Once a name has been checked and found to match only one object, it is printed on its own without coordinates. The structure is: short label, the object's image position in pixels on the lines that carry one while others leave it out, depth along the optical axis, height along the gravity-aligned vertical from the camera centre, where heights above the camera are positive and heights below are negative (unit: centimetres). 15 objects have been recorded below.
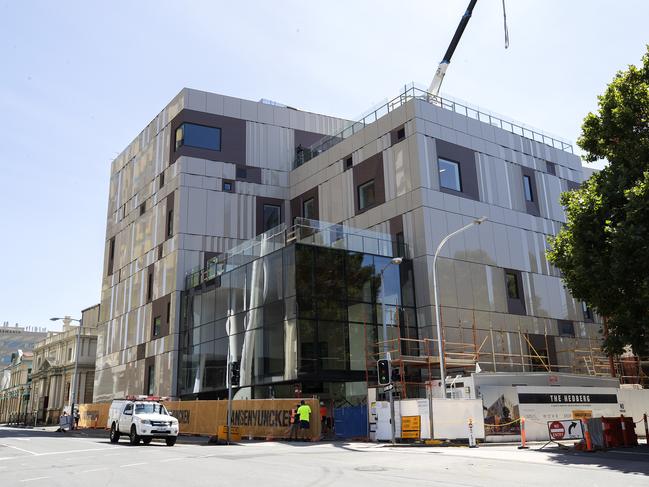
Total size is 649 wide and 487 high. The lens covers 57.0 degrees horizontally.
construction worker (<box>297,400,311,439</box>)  2617 -17
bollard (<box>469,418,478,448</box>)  2241 -110
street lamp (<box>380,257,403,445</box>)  2397 -9
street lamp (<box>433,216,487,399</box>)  2616 +245
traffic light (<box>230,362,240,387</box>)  2672 +167
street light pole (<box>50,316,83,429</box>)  4856 -3
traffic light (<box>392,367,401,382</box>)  3153 +177
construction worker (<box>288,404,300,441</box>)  2701 -65
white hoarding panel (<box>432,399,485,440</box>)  2414 -45
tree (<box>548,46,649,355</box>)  1941 +609
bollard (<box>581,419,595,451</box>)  1983 -107
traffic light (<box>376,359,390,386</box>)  2427 +151
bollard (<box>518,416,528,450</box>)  2152 -109
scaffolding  3222 +302
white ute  2516 -35
